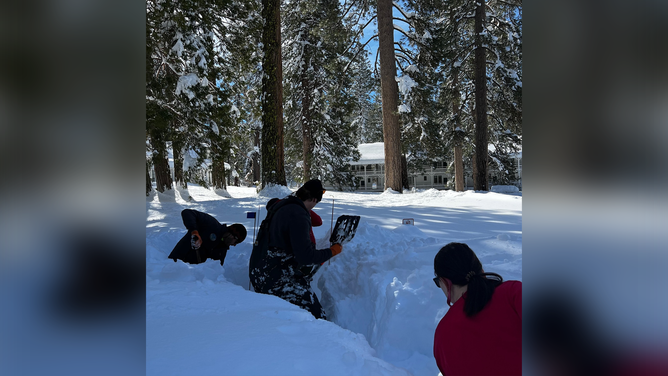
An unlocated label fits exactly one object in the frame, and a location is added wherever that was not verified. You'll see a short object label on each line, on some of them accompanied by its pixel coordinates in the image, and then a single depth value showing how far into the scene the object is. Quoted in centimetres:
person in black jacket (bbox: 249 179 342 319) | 368
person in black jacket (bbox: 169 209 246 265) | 506
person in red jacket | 167
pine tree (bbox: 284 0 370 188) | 1992
